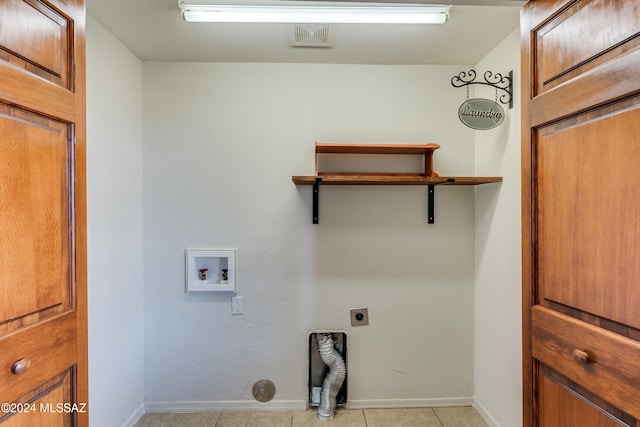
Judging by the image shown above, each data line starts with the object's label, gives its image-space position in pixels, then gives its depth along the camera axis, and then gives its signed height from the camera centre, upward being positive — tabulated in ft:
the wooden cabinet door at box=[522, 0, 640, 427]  2.73 -0.01
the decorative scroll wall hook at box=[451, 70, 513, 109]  6.28 +2.57
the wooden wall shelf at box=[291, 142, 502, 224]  6.53 +0.73
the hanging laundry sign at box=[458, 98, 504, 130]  6.06 +1.84
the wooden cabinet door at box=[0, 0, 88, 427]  2.91 +0.03
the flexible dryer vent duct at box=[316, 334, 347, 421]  7.19 -3.68
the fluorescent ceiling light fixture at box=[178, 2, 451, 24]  5.42 +3.42
